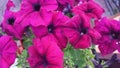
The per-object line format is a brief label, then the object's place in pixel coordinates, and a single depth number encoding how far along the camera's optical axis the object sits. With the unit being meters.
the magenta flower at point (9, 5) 0.82
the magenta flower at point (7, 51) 0.64
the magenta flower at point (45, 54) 0.60
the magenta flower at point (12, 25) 0.66
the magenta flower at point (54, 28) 0.64
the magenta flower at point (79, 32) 0.64
